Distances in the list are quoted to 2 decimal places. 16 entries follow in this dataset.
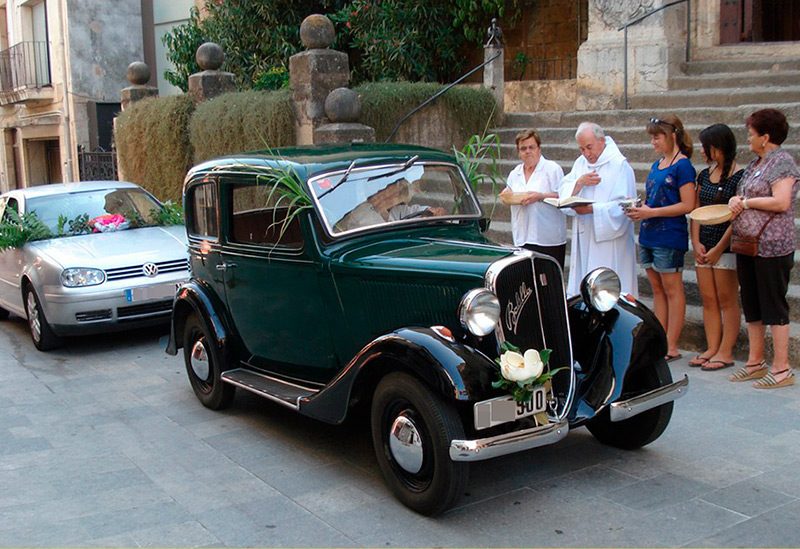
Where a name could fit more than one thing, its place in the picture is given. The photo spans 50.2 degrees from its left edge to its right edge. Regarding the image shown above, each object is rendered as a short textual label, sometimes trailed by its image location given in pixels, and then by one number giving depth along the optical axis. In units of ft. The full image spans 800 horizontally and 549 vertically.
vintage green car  13.78
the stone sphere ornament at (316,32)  36.91
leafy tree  47.52
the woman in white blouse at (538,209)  23.03
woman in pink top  19.39
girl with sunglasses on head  21.43
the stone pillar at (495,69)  39.88
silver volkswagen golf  26.43
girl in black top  21.02
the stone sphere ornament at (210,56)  44.21
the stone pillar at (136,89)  51.16
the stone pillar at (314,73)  36.99
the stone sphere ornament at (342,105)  36.01
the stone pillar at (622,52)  37.52
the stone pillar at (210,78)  44.16
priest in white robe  21.72
